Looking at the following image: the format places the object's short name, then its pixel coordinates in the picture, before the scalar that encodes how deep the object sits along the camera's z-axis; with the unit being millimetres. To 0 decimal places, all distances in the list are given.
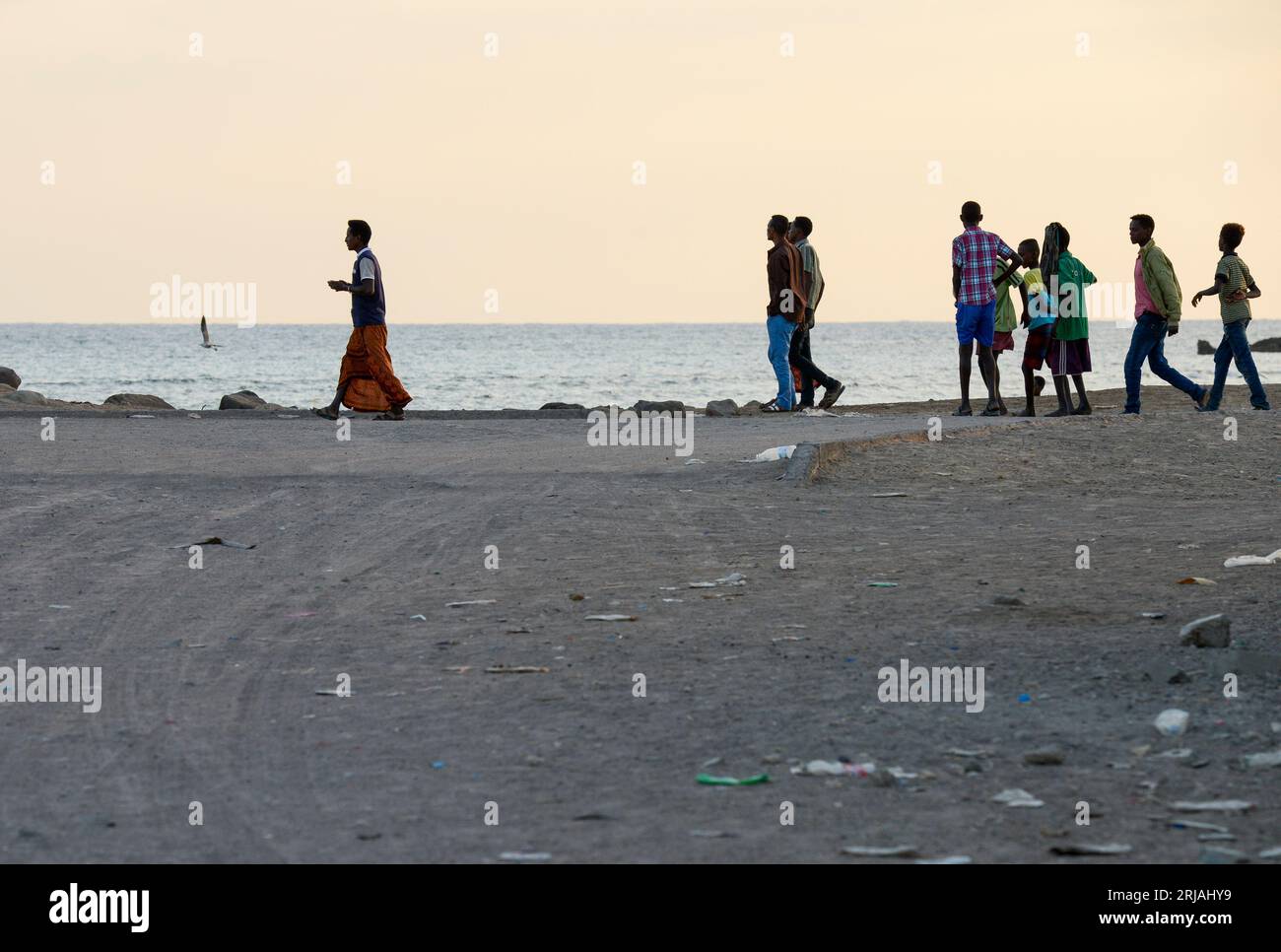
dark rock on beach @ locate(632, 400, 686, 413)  23878
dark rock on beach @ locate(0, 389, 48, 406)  23922
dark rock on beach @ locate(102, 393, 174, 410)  26547
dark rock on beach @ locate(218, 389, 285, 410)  26766
